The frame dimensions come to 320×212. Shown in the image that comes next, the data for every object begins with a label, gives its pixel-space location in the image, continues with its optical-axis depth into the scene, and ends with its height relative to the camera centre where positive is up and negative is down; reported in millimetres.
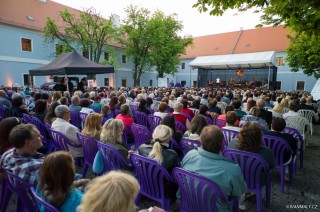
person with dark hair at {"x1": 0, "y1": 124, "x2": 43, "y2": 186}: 2074 -746
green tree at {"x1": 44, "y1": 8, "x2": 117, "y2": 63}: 21641 +4889
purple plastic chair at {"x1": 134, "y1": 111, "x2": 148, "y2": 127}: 5777 -986
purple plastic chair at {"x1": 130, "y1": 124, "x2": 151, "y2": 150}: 4125 -1010
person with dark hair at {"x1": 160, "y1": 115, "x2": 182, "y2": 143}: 3574 -687
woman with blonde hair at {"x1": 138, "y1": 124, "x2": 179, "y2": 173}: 2574 -829
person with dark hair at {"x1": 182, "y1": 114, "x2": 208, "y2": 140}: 3479 -712
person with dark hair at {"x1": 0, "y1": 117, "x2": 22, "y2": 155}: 2674 -630
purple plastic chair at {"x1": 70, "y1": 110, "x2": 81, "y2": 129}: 5746 -990
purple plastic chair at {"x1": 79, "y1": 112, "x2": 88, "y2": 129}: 5380 -879
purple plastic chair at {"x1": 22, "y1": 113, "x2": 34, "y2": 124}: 4594 -805
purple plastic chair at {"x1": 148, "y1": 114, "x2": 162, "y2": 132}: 5156 -945
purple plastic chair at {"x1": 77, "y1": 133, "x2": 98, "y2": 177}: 3328 -1043
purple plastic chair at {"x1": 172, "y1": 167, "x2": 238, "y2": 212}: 1950 -1025
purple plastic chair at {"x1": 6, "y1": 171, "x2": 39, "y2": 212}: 1808 -948
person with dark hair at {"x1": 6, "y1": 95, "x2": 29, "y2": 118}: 4980 -664
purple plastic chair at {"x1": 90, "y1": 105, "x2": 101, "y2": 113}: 6349 -818
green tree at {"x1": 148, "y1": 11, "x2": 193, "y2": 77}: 26391 +5058
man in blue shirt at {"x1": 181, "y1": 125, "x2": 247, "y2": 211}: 2092 -828
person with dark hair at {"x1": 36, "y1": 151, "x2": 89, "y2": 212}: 1572 -724
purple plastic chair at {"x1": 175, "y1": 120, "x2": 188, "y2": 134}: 4996 -1036
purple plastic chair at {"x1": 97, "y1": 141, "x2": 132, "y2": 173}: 2779 -994
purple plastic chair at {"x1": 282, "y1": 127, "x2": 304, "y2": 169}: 4160 -959
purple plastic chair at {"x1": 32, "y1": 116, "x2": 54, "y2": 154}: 4383 -1063
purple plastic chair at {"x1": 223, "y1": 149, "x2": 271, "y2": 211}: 2689 -1069
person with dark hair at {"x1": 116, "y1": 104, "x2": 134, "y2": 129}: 4691 -762
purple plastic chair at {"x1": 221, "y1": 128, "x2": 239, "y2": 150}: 3754 -917
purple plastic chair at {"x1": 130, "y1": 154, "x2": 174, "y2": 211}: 2382 -1077
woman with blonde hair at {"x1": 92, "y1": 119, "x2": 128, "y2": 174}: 2938 -791
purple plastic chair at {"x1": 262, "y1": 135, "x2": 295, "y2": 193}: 3459 -1058
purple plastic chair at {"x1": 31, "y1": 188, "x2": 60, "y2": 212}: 1379 -794
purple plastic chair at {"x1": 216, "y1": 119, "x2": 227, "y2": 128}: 4845 -910
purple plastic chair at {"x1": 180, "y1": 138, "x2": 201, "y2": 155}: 3150 -923
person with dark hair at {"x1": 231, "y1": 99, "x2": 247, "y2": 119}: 5855 -716
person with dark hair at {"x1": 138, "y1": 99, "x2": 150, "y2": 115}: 6031 -719
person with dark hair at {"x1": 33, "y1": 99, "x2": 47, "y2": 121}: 4930 -652
